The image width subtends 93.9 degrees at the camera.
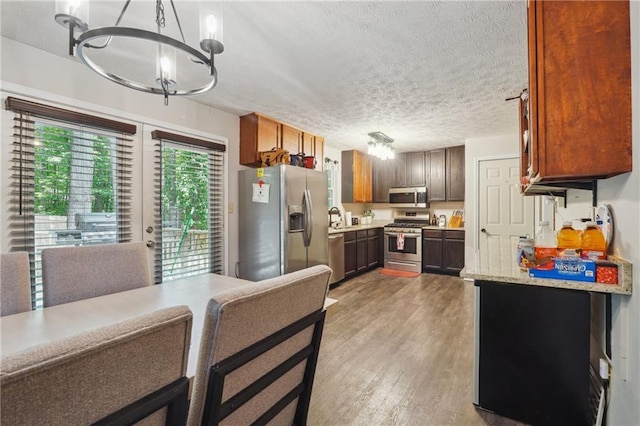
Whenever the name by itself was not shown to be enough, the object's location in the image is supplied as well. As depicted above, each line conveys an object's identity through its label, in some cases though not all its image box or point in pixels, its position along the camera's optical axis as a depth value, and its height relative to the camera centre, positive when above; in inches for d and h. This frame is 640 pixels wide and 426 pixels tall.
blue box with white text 53.7 -11.0
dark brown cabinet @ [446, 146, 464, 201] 205.8 +27.1
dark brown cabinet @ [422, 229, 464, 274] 198.2 -26.1
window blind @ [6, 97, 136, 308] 81.3 +10.1
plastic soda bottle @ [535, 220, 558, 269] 58.9 -8.8
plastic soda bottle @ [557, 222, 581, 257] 61.1 -5.8
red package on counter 51.1 -10.6
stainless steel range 211.3 -23.2
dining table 41.6 -17.2
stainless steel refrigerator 129.4 -3.6
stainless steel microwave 219.5 +11.5
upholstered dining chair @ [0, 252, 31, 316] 54.7 -13.2
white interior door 177.6 +5.2
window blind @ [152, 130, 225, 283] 113.0 +2.9
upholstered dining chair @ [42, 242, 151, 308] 61.7 -12.9
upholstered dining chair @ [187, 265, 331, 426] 28.5 -14.9
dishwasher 173.2 -25.2
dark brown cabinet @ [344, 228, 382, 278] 191.6 -26.1
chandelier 41.1 +27.1
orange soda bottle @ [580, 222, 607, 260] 55.7 -6.2
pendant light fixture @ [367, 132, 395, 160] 157.5 +35.8
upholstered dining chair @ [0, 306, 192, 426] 16.8 -10.7
